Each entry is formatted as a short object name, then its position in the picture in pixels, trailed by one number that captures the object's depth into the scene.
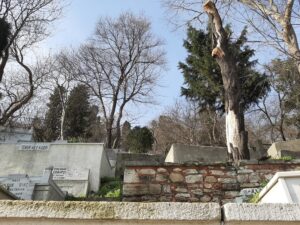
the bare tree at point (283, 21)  5.09
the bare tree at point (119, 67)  15.65
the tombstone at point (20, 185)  6.18
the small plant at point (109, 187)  7.37
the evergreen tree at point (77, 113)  16.56
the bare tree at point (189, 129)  14.60
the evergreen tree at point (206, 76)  12.82
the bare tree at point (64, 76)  15.57
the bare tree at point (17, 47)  11.83
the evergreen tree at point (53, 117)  16.64
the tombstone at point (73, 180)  8.09
